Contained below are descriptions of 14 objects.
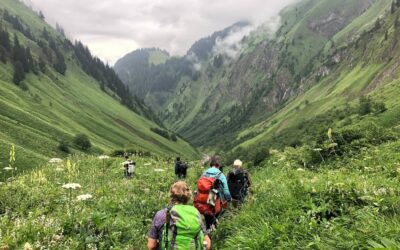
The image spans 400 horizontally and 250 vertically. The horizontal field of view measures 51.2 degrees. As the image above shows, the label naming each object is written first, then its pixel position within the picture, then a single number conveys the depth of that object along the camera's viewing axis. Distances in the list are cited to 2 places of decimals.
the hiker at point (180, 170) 26.00
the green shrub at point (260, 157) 37.46
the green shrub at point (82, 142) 101.59
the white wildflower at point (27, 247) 9.02
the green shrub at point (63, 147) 89.26
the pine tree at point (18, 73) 143.12
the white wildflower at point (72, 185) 11.43
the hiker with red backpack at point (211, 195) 12.37
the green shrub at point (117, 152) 53.94
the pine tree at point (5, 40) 169.25
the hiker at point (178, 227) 8.22
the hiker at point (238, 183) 15.00
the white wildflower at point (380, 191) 9.86
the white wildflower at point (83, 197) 11.86
